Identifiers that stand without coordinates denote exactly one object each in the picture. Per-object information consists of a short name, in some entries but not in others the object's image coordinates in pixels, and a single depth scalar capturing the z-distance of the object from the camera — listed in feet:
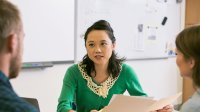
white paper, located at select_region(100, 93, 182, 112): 5.13
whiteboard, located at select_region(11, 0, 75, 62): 8.93
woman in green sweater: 6.44
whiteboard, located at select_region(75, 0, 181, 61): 10.61
